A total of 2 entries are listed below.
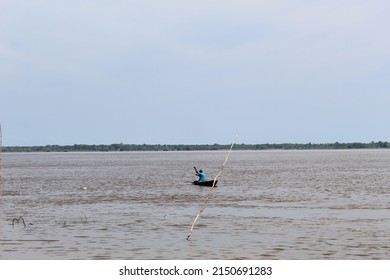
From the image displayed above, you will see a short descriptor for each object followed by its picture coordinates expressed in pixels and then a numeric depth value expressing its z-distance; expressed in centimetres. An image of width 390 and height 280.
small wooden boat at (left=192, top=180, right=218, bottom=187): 5266
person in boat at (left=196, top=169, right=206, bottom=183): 5278
